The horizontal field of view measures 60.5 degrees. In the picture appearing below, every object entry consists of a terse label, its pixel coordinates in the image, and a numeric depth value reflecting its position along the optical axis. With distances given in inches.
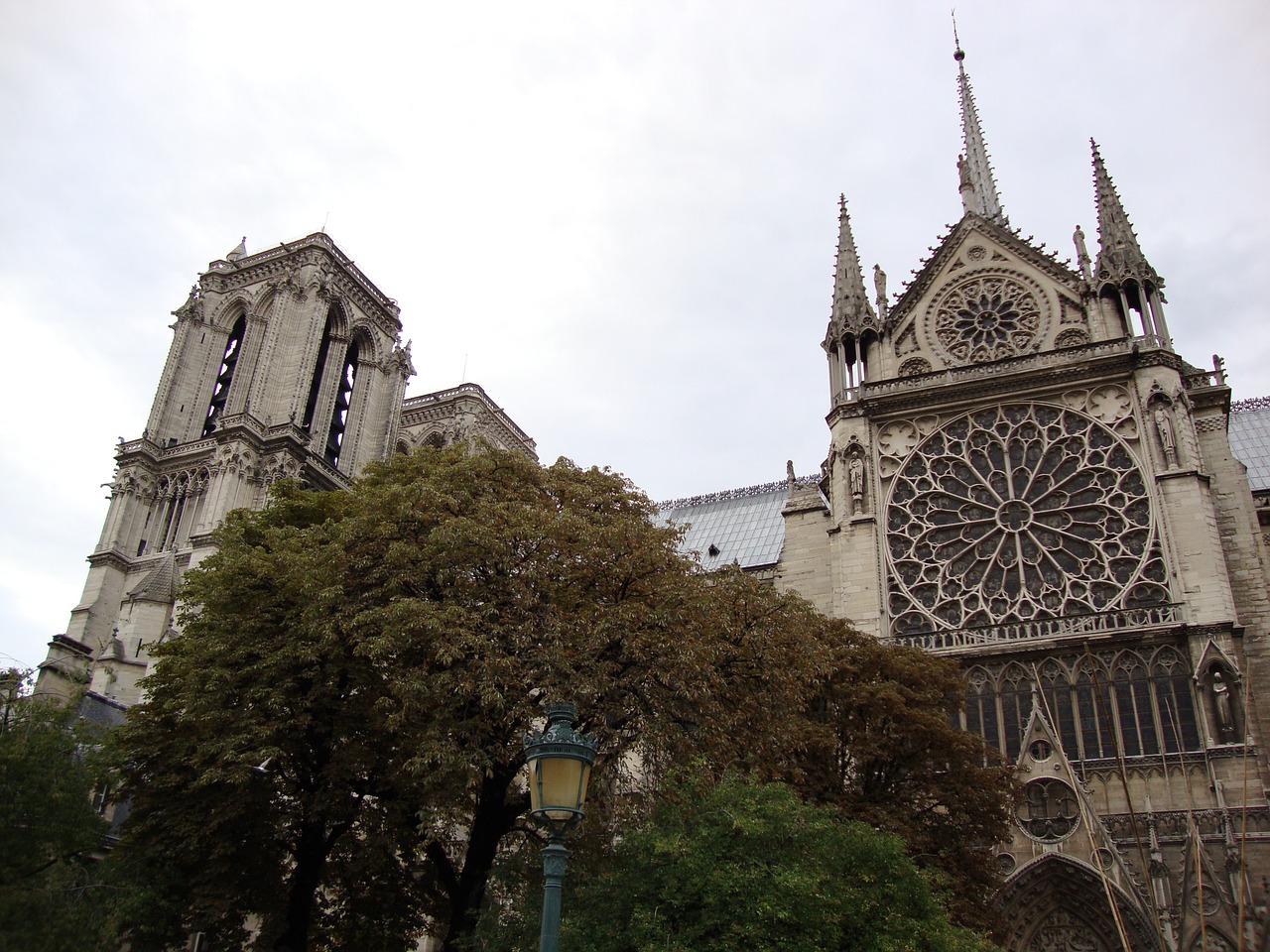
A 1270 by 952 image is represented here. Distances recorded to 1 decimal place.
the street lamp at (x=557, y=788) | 408.2
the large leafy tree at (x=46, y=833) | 642.2
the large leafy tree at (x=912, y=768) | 860.0
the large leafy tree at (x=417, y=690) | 701.9
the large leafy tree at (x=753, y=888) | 568.4
